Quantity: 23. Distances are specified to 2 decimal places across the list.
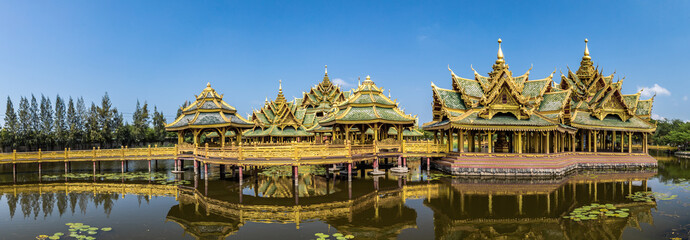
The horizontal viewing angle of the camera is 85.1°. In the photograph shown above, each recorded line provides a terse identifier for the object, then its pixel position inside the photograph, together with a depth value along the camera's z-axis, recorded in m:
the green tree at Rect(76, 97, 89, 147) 60.34
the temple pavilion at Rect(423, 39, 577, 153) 24.36
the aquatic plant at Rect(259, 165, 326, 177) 26.39
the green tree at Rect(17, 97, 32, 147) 55.47
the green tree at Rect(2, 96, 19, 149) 54.56
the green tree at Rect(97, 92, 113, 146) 60.80
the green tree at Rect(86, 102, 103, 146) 59.22
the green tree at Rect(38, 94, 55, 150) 57.19
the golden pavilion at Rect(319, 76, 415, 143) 24.08
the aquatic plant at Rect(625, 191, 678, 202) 15.99
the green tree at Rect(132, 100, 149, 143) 67.31
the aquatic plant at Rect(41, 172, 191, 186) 25.05
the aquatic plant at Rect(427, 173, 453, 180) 22.83
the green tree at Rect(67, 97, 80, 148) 58.70
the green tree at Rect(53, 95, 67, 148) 58.06
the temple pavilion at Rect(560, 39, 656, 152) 29.10
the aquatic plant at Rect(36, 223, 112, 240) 10.91
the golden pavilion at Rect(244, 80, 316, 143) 36.09
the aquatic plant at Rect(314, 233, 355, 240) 10.42
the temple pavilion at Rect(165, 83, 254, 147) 24.86
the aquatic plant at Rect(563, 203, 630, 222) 12.69
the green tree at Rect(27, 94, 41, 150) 55.97
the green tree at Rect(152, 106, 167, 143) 72.06
